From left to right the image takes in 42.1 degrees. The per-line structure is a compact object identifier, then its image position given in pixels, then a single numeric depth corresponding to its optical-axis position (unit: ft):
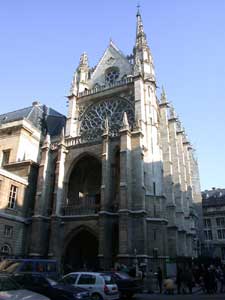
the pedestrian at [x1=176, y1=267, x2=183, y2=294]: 51.57
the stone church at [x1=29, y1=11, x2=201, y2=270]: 72.13
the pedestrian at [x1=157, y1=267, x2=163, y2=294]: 52.89
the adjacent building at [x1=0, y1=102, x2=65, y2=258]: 77.30
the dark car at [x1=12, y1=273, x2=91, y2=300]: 30.27
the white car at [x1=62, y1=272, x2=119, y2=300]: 34.92
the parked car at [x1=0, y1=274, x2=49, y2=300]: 20.62
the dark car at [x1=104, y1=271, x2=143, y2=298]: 41.01
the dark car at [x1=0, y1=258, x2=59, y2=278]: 42.09
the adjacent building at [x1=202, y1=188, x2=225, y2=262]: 153.88
